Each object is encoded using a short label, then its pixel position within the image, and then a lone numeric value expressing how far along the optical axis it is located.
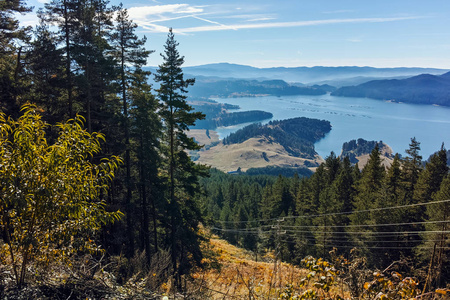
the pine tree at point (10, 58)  15.59
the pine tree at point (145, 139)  20.05
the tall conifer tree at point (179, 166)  19.98
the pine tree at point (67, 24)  16.55
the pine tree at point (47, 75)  16.78
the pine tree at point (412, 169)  34.22
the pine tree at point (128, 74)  19.66
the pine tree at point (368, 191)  32.44
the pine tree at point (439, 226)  23.98
